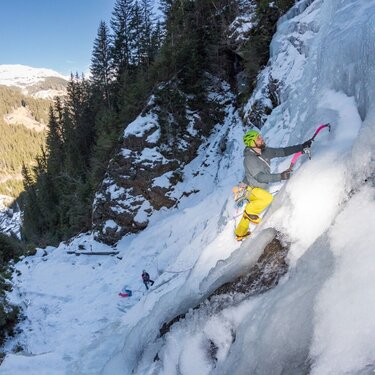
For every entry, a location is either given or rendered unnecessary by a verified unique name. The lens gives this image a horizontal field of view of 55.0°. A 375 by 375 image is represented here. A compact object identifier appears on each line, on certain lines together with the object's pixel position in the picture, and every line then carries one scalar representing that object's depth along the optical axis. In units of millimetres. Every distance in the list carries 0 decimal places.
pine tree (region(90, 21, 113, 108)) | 42906
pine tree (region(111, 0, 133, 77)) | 41500
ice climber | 5843
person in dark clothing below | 14031
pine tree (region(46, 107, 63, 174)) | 48469
